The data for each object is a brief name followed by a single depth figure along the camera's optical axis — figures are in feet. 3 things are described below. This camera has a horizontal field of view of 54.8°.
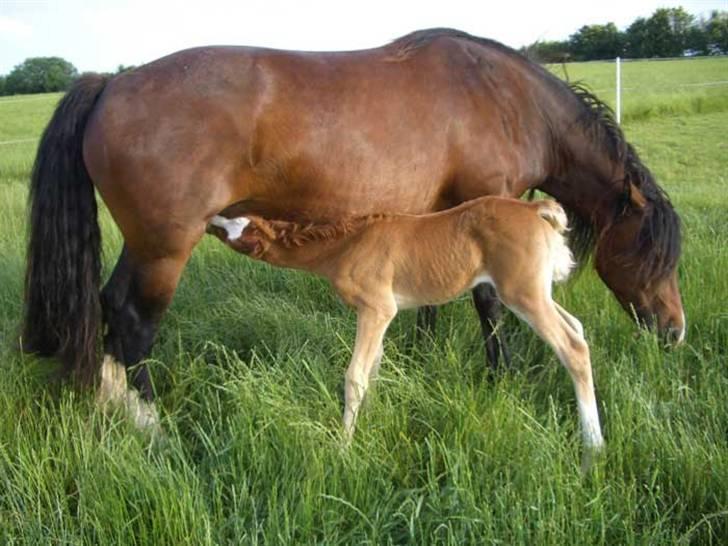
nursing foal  10.48
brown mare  10.85
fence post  46.70
